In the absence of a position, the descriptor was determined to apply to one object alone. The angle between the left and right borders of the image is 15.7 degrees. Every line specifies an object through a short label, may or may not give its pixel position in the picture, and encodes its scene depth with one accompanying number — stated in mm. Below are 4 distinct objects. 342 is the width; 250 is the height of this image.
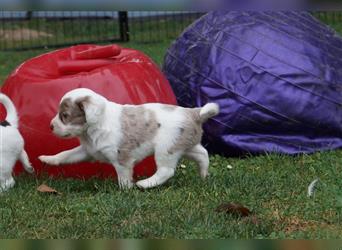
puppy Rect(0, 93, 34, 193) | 7713
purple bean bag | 9701
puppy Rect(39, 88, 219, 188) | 7532
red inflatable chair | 8295
